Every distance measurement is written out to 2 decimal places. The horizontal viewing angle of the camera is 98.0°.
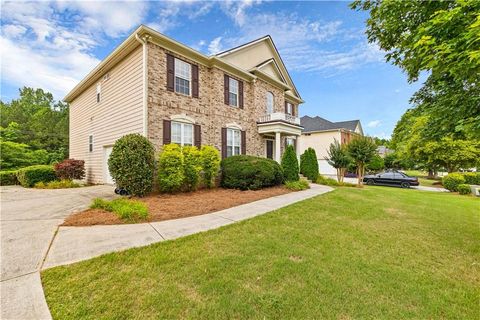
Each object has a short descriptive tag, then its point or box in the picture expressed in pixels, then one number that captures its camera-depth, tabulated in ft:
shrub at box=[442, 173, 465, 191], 54.95
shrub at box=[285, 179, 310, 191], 36.11
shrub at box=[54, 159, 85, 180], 38.80
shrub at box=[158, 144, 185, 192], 27.48
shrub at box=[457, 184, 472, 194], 49.90
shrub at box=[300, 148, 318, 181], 50.57
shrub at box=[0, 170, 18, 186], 41.78
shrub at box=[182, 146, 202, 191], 29.32
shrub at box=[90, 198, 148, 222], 17.19
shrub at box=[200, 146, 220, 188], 32.05
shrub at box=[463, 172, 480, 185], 57.60
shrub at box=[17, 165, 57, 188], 37.40
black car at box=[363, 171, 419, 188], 63.10
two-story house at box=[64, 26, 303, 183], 29.91
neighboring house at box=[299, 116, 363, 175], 94.53
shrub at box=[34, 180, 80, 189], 35.04
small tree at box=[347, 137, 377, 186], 50.90
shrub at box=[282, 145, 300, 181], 42.29
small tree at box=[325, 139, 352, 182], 50.88
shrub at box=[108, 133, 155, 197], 24.03
